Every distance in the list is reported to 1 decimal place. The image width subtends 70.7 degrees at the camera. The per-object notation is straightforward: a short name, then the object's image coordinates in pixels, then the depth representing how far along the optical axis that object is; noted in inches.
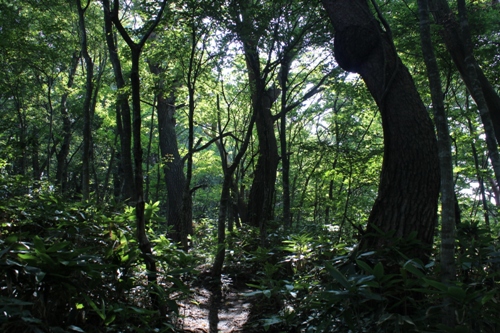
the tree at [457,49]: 265.0
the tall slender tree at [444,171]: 105.2
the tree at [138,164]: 132.7
